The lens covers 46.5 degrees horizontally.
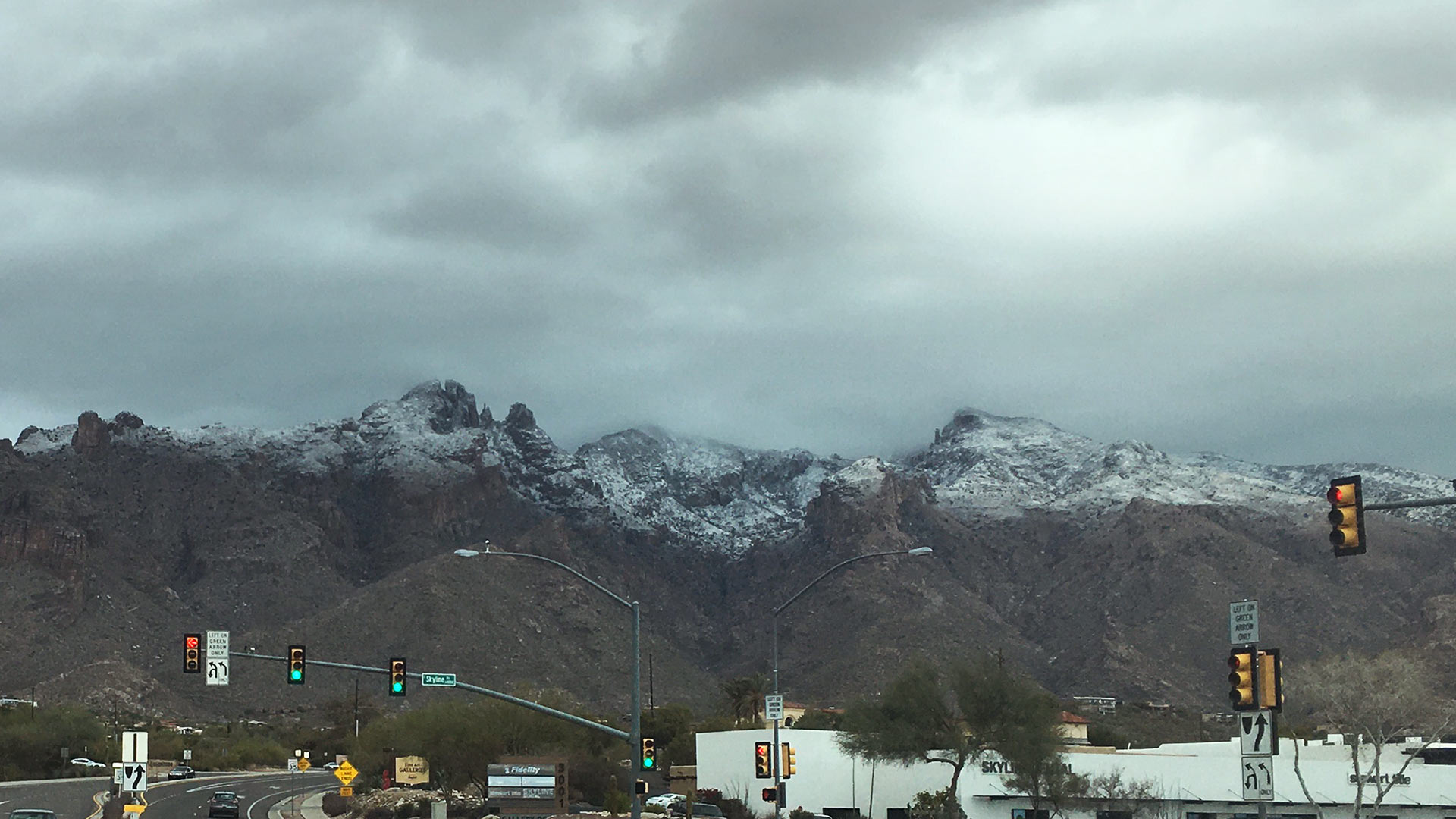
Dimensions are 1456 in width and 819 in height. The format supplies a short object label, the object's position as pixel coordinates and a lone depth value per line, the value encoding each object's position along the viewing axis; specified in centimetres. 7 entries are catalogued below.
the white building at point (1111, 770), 7831
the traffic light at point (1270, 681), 3150
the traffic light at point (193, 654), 4838
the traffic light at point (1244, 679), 3072
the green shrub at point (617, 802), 8444
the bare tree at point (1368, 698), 6688
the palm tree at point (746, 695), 13650
